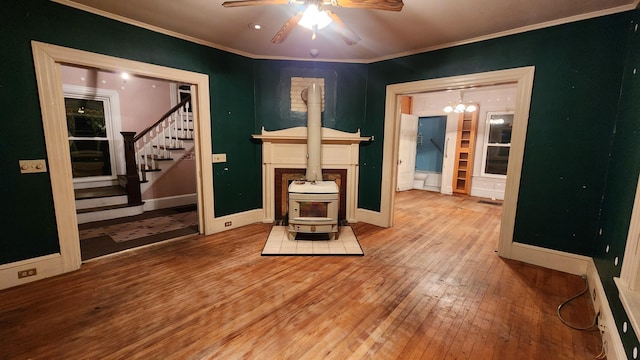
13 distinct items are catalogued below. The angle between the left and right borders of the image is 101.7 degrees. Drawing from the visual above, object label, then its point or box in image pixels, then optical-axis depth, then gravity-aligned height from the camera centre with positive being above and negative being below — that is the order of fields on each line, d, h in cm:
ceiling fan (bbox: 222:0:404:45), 179 +99
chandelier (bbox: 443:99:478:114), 589 +99
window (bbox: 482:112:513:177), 615 +20
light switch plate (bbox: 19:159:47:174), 230 -21
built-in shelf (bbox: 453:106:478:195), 646 -1
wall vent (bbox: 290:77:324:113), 393 +91
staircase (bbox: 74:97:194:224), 426 -35
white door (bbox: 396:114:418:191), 686 -4
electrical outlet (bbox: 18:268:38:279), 233 -117
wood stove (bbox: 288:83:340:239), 321 -73
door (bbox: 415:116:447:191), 718 -2
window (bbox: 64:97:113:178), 465 +12
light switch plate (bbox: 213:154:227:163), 360 -16
